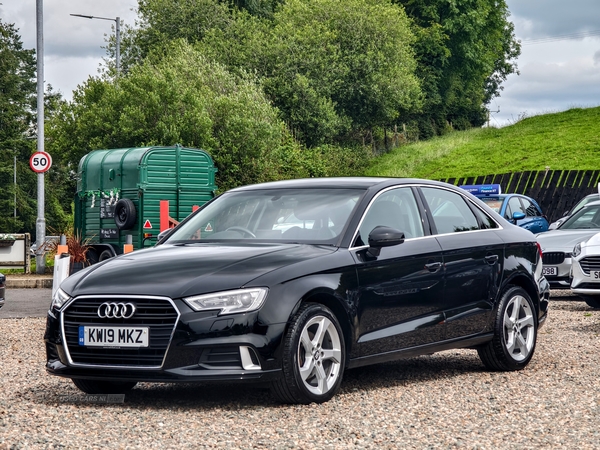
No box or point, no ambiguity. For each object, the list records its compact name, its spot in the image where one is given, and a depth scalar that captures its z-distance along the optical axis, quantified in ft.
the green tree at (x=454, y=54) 229.66
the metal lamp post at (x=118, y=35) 139.13
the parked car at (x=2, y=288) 36.94
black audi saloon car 21.26
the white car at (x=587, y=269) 44.78
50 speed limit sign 82.64
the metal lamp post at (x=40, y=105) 85.71
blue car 74.33
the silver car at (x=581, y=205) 61.67
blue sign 76.59
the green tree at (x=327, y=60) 178.60
